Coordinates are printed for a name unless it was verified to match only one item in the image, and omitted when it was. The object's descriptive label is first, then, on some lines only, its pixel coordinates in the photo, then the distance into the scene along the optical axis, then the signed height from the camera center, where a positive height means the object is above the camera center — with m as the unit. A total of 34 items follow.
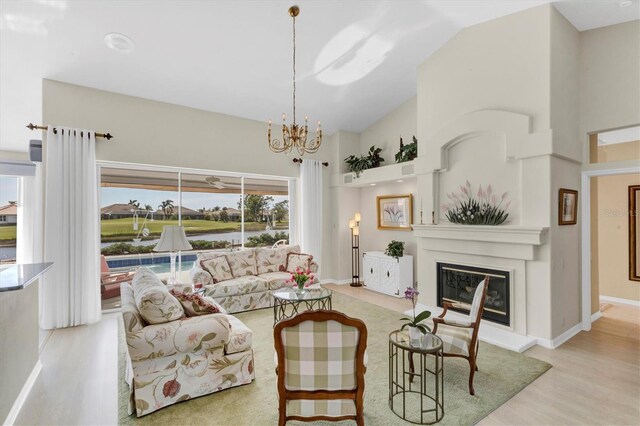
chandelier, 3.49 +0.92
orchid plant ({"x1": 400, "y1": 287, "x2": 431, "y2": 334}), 2.33 -0.77
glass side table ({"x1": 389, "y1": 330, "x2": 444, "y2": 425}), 2.30 -1.53
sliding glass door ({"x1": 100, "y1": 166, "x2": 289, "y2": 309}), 5.01 +0.01
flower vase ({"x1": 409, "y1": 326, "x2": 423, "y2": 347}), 2.36 -0.94
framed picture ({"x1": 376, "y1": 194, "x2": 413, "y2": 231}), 6.20 +0.05
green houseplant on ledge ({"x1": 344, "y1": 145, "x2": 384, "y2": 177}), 6.49 +1.11
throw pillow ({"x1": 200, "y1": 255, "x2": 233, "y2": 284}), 5.15 -0.90
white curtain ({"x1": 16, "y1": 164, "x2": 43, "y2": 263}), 6.07 -0.02
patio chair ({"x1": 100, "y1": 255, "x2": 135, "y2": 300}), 4.86 -1.05
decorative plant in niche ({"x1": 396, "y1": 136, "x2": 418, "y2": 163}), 5.58 +1.12
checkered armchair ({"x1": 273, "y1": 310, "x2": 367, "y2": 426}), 1.81 -0.91
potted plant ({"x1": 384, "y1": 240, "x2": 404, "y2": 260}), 5.93 -0.68
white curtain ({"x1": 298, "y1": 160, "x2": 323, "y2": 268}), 6.71 +0.13
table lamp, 4.08 -0.34
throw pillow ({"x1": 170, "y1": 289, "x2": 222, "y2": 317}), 2.79 -0.82
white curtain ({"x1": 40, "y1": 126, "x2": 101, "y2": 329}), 4.24 -0.24
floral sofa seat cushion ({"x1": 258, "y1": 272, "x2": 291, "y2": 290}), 5.23 -1.11
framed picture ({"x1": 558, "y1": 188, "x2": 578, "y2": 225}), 3.69 +0.08
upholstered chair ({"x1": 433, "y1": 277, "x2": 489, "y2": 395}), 2.65 -1.07
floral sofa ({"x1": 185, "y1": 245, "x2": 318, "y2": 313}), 4.91 -1.02
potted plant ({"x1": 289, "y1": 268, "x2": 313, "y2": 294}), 4.14 -0.87
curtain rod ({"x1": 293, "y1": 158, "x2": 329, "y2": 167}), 6.69 +1.17
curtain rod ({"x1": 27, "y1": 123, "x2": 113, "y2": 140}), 4.16 +1.19
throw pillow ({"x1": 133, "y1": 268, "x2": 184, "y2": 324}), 2.47 -0.74
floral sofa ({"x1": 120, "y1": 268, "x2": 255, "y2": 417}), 2.38 -1.14
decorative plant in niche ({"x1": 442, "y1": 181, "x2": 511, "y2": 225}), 3.97 +0.08
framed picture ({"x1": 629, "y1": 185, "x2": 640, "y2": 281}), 4.94 -0.31
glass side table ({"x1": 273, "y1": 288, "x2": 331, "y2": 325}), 3.94 -1.08
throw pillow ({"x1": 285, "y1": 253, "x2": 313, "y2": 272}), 5.80 -0.90
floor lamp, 6.96 -0.82
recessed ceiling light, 3.69 +2.10
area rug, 2.35 -1.54
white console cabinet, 5.81 -1.16
